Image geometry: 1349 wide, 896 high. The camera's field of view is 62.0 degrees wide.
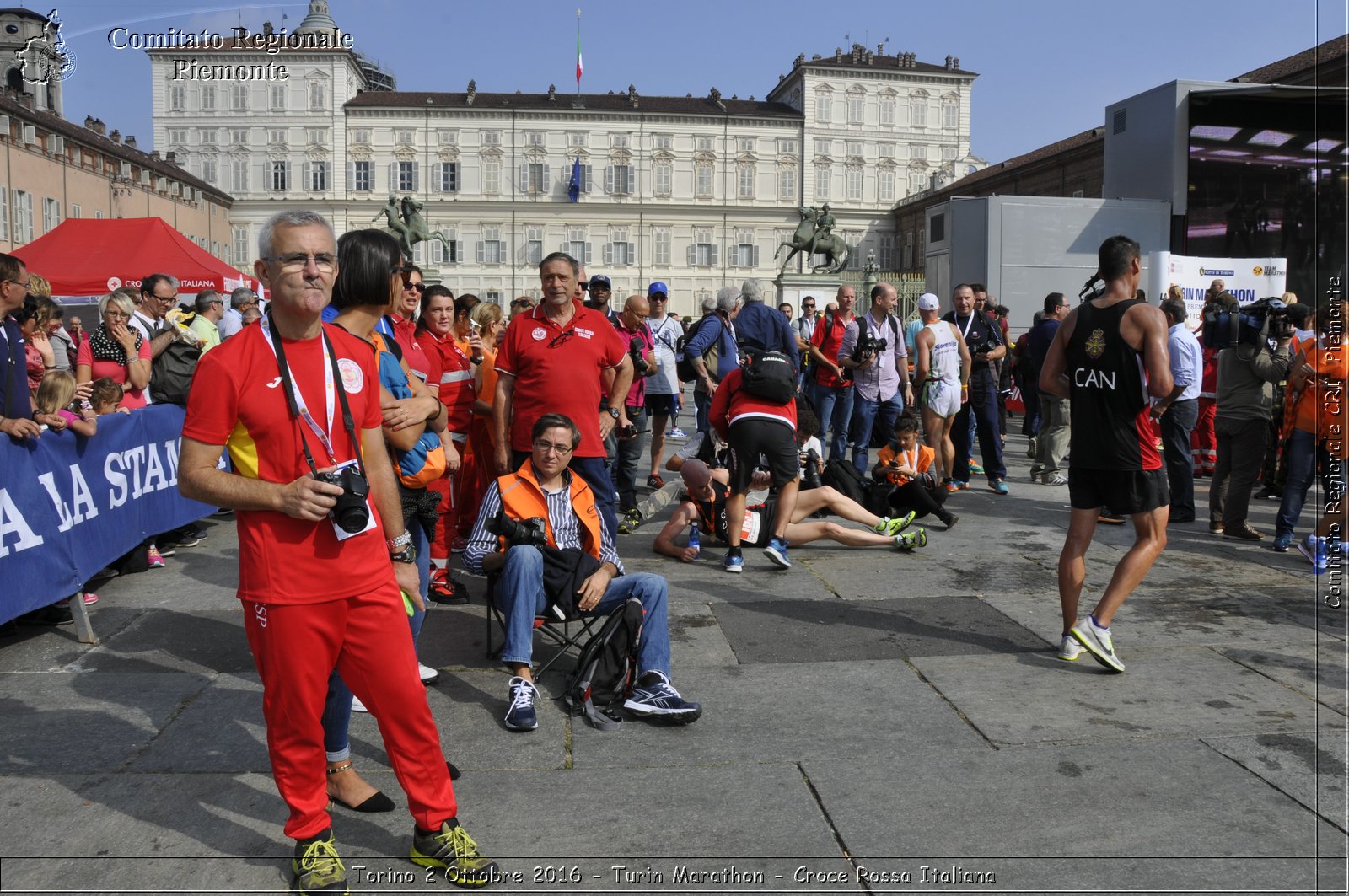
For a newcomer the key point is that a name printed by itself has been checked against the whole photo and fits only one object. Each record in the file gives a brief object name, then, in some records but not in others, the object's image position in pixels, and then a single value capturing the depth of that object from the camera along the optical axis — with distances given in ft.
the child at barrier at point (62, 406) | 20.07
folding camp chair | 16.39
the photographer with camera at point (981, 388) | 36.22
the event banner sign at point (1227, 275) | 52.95
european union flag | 244.01
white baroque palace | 243.19
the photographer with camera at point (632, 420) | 30.12
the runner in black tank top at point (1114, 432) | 17.26
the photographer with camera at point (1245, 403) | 27.81
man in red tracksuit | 9.85
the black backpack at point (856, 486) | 28.96
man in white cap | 34.01
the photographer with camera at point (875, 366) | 35.76
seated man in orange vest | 15.19
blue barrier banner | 17.95
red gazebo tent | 50.03
